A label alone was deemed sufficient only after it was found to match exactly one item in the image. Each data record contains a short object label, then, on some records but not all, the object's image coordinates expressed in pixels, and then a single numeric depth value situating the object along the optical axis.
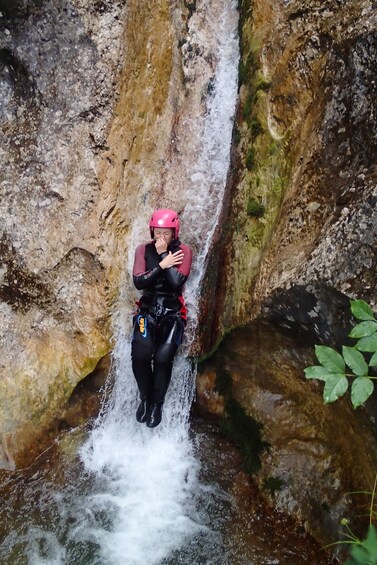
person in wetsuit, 5.57
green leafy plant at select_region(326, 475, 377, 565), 1.59
